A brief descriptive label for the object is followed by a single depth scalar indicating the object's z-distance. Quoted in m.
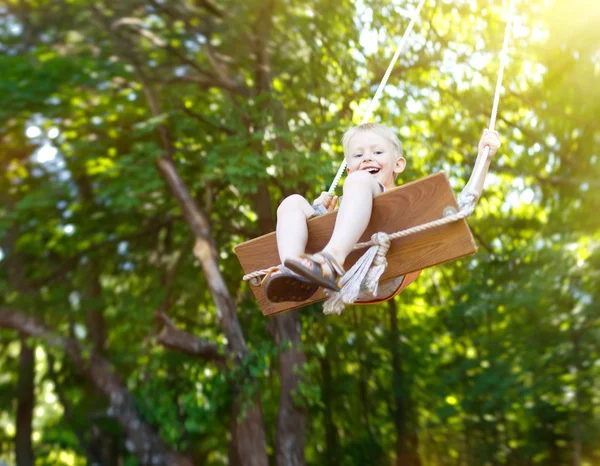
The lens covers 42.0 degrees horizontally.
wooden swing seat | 2.93
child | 2.92
